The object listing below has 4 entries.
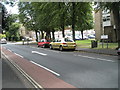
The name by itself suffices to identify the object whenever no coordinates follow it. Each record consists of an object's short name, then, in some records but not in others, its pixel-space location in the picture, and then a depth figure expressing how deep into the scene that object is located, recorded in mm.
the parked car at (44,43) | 30062
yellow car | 21625
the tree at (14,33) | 76562
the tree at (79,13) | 24191
